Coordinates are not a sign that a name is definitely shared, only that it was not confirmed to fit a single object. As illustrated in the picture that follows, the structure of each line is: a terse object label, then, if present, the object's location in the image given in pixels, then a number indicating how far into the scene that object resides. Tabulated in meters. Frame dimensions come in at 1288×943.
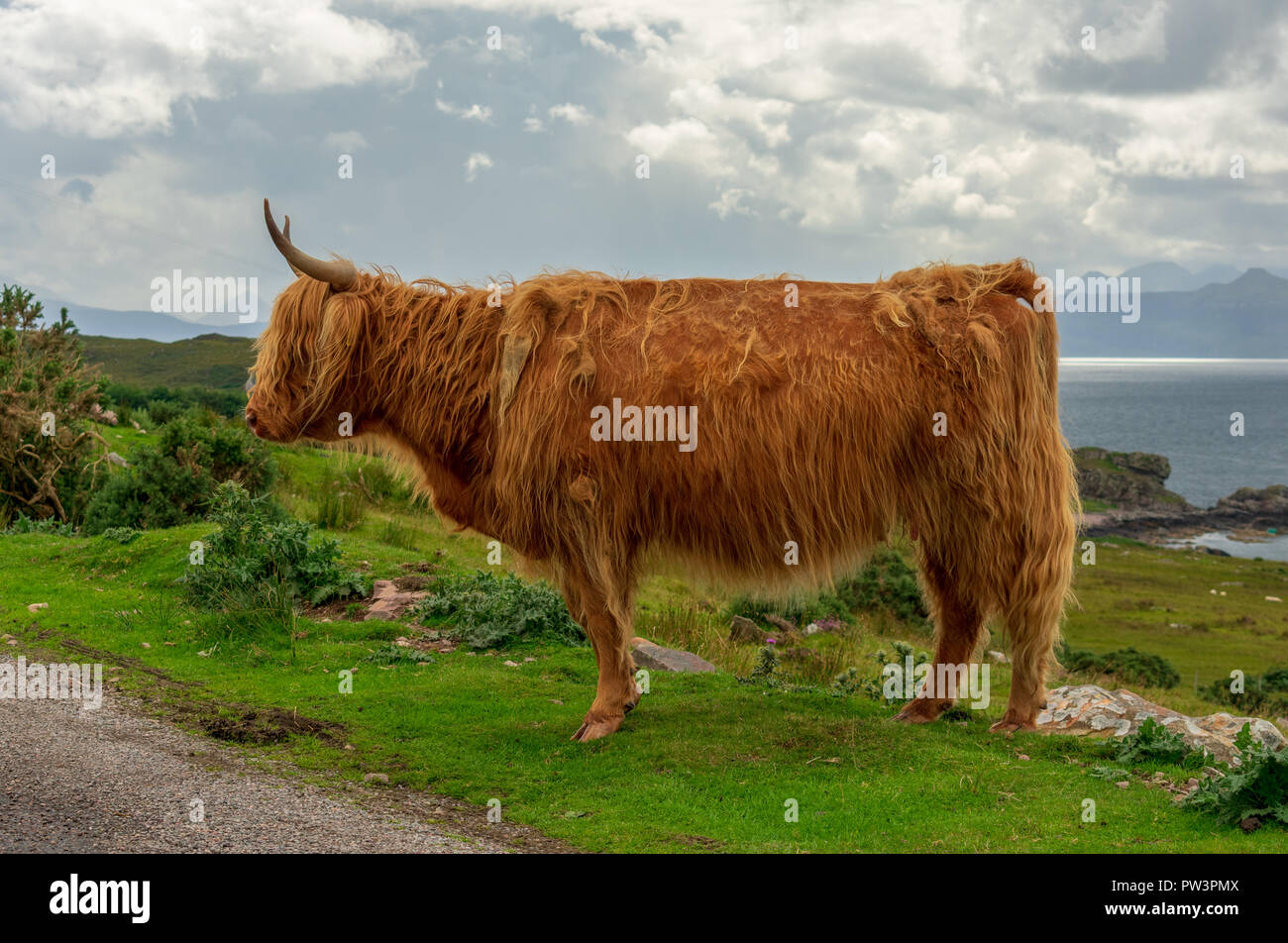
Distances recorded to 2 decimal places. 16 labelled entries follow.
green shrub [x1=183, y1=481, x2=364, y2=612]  9.40
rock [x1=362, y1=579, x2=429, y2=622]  9.81
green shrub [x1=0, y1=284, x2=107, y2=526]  14.79
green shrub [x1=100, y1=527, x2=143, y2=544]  11.62
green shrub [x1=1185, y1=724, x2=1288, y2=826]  4.90
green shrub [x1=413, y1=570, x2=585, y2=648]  9.17
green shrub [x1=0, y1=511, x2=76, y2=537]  13.87
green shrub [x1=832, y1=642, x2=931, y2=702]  7.97
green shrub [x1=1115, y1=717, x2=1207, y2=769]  5.98
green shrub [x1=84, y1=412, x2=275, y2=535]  13.30
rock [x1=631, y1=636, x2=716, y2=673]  8.77
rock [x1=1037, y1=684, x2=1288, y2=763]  6.29
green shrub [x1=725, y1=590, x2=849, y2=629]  14.06
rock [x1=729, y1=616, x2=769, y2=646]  12.51
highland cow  5.99
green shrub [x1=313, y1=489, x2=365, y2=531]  14.57
